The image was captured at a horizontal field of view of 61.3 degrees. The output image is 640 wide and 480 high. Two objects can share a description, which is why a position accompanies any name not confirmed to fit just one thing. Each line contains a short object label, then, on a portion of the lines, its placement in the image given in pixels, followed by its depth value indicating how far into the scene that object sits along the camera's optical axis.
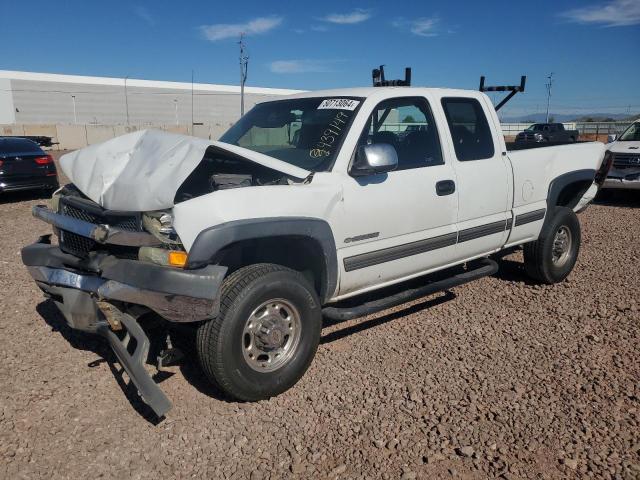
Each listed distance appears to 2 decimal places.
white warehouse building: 57.81
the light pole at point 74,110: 60.59
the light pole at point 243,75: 37.79
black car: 11.30
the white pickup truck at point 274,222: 3.09
